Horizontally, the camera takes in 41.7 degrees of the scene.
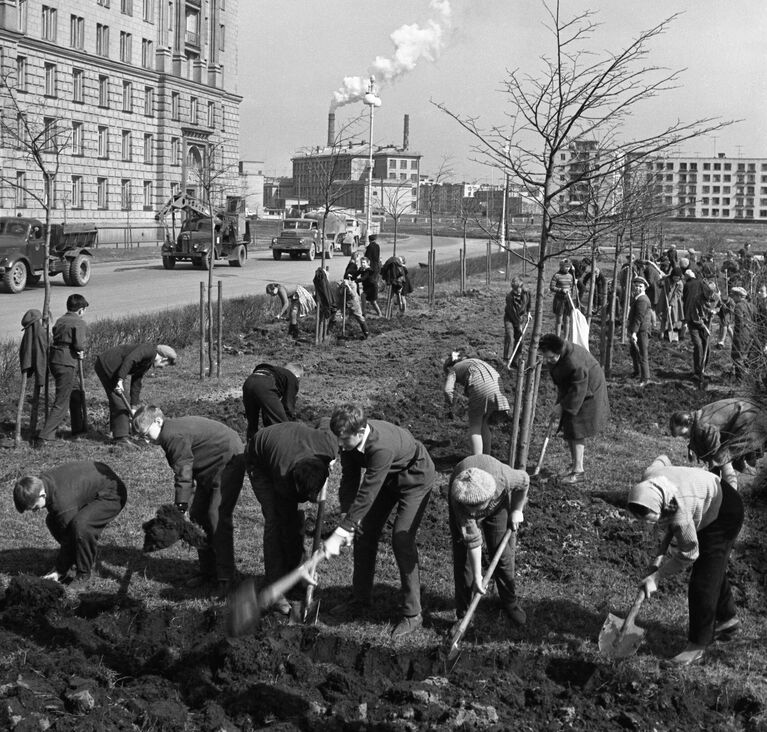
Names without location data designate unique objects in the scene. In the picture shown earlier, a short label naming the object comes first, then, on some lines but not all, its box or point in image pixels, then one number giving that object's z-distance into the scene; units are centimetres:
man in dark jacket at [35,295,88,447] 1027
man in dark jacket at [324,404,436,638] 576
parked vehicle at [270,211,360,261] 4034
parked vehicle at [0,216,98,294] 2438
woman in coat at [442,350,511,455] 892
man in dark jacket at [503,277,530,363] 1476
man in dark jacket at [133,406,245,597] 659
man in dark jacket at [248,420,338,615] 616
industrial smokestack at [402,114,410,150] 11638
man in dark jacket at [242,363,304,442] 848
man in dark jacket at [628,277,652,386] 1390
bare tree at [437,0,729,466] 800
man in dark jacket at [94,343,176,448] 1020
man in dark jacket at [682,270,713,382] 1429
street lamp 3669
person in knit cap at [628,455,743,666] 549
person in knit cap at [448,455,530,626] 555
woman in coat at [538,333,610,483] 886
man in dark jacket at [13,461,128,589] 668
